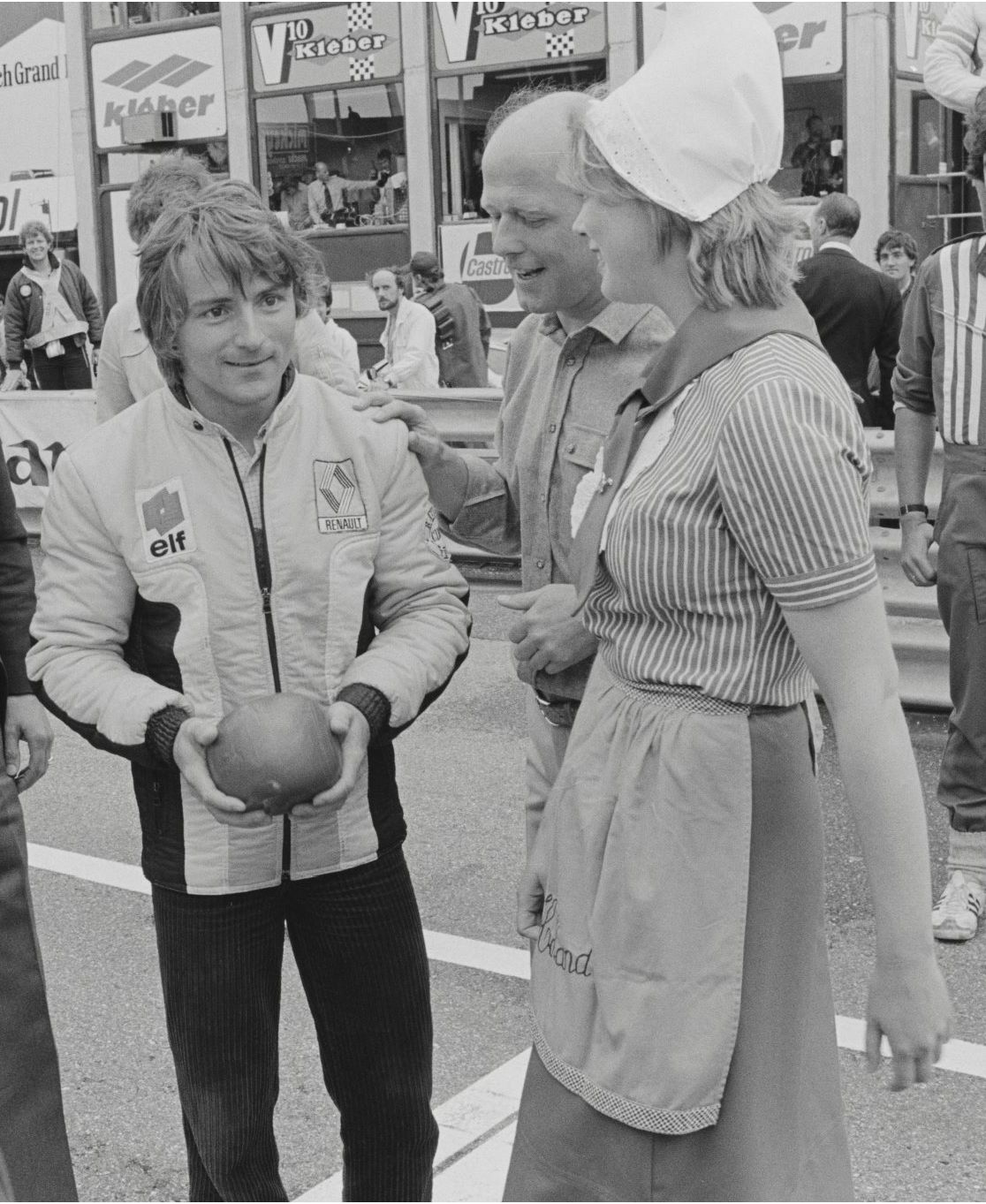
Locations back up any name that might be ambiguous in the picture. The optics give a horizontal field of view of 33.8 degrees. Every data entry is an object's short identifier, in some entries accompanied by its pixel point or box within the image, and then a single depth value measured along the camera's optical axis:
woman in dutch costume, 2.00
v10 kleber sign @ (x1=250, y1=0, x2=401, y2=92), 18.31
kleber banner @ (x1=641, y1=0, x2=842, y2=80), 15.16
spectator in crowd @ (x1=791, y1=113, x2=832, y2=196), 15.27
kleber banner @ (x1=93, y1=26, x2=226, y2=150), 19.80
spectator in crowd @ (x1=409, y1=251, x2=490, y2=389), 14.38
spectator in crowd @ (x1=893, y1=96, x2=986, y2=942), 4.75
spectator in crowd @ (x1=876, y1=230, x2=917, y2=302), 12.22
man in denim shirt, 2.86
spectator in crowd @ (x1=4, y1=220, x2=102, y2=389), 15.50
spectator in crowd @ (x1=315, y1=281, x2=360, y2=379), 10.97
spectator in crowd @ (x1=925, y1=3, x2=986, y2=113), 6.35
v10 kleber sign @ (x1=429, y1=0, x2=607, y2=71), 16.53
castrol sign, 17.72
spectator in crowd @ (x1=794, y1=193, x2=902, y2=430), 8.92
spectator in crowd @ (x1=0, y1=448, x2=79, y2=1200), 2.74
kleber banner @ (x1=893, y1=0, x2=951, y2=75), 15.24
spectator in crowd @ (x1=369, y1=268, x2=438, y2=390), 13.62
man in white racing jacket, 2.63
